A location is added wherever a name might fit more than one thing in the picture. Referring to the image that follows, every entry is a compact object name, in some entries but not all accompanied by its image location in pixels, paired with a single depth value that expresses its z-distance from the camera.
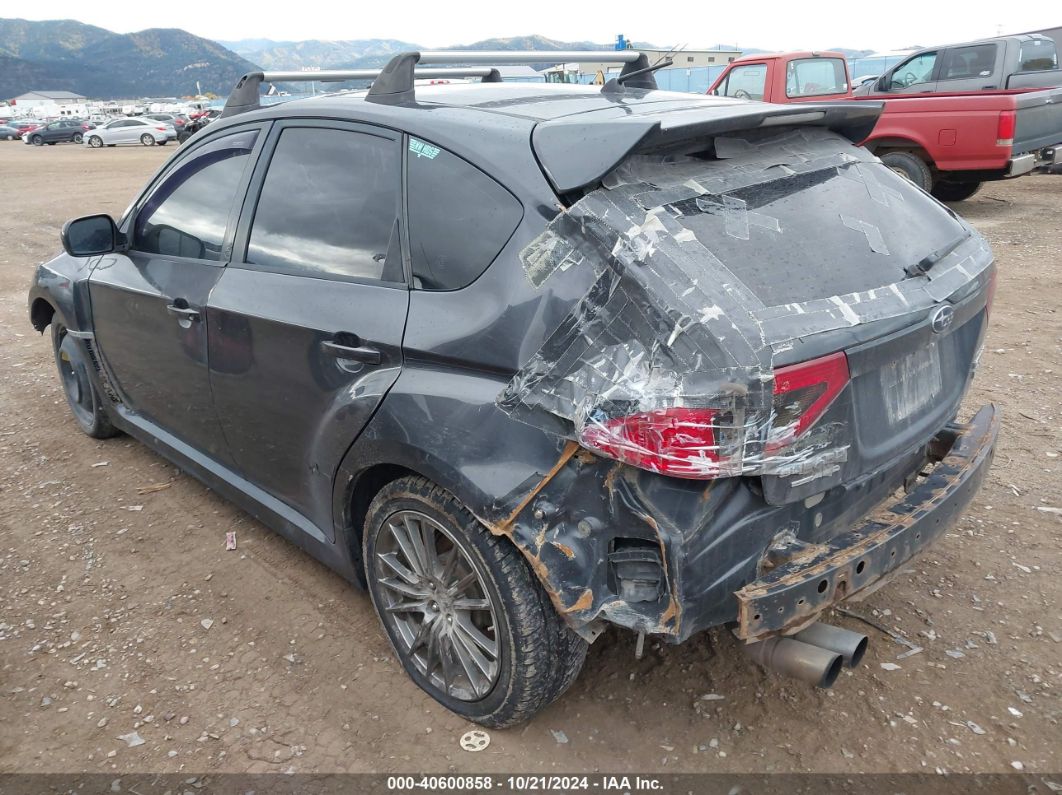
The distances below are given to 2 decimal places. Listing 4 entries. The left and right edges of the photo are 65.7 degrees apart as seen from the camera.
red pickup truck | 9.36
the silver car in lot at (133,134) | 37.38
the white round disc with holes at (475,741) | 2.54
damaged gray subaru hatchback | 2.00
